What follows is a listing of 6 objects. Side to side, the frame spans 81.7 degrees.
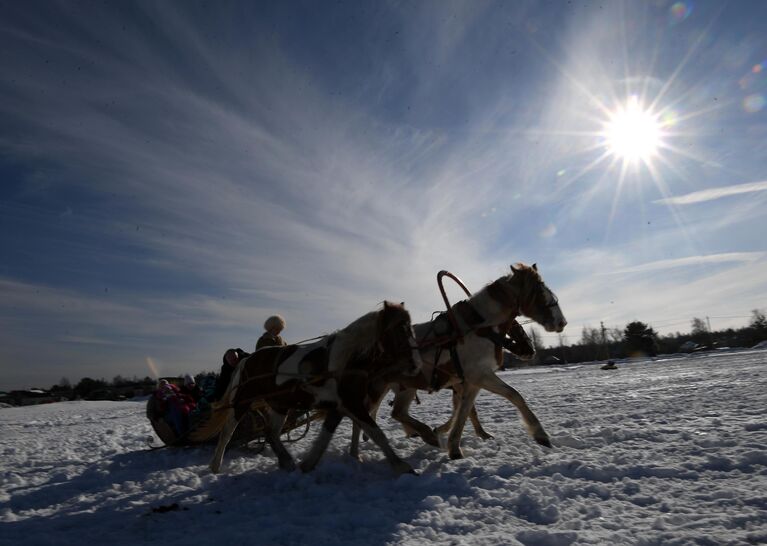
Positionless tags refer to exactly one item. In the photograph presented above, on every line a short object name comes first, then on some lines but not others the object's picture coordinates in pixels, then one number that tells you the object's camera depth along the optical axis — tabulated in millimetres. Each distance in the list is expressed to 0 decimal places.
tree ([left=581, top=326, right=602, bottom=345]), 79038
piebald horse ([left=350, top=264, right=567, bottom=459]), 5191
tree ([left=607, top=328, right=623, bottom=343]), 71538
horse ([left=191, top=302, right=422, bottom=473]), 4531
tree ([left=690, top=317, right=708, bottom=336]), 84062
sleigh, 6426
